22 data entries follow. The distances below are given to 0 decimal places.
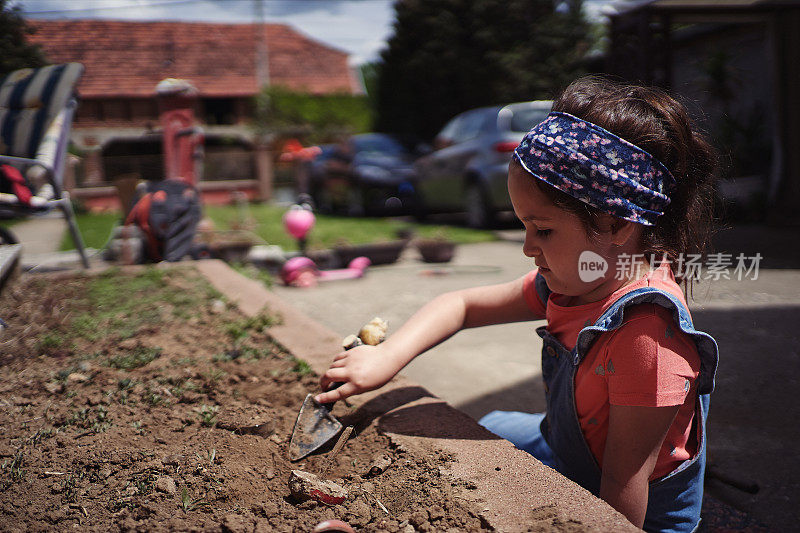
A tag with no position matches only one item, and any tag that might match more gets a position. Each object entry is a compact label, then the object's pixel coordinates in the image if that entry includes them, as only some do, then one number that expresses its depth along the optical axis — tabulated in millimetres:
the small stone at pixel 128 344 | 1116
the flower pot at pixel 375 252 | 4411
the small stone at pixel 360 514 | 736
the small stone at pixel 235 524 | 720
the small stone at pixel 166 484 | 765
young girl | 748
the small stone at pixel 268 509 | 746
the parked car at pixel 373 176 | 8598
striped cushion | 3820
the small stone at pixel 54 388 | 961
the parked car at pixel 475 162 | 5861
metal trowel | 850
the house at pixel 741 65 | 4273
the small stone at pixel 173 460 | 808
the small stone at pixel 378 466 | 811
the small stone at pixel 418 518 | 729
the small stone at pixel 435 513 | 732
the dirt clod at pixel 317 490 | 756
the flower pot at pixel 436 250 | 4663
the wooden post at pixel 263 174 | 14206
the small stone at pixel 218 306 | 1338
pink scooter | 4024
